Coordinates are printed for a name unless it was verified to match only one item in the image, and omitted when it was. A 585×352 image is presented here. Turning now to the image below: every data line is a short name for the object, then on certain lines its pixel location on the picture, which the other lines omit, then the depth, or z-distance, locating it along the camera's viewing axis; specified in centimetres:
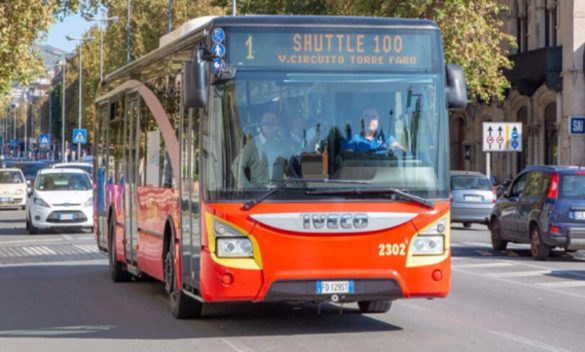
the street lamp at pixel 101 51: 7875
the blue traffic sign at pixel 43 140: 8606
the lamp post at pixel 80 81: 8597
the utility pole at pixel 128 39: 6513
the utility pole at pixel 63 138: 9487
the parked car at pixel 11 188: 5288
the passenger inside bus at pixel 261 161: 1271
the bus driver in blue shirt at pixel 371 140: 1283
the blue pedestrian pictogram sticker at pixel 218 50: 1279
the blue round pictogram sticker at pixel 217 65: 1278
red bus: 1266
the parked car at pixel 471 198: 3678
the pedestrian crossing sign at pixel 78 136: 7319
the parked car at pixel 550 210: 2422
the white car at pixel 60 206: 3525
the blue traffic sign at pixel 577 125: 4159
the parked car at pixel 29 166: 6220
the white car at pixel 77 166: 4850
